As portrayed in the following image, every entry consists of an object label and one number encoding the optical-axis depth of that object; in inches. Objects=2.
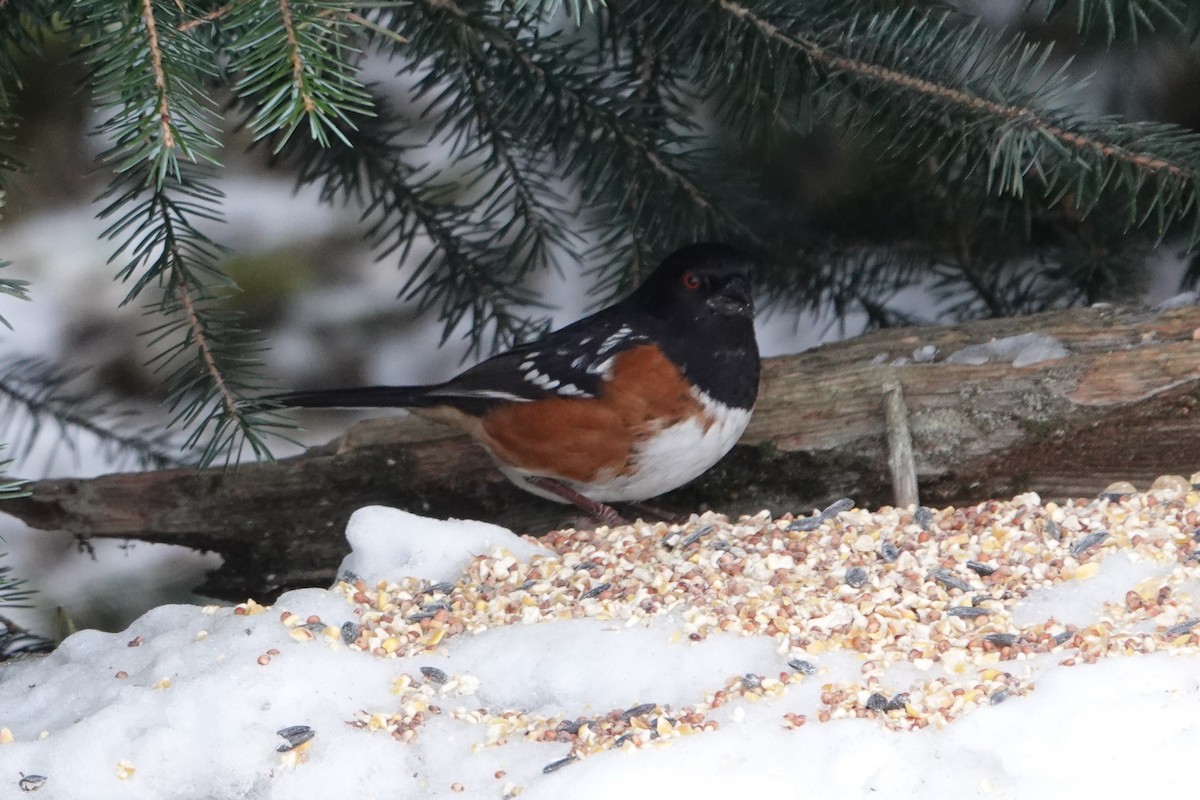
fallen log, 157.6
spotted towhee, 161.0
